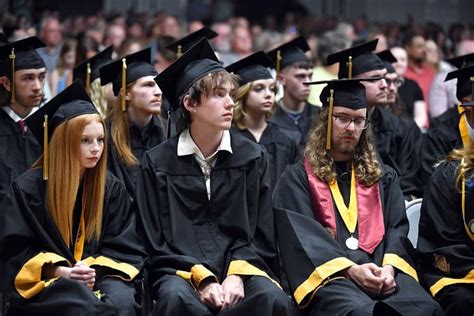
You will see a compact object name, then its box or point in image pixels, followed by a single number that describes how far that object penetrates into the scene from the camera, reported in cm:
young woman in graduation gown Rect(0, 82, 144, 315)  1059
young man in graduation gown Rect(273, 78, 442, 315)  1079
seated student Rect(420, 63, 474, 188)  1387
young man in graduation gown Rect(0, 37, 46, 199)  1306
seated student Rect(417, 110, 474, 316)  1107
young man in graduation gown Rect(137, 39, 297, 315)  1123
